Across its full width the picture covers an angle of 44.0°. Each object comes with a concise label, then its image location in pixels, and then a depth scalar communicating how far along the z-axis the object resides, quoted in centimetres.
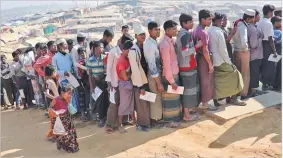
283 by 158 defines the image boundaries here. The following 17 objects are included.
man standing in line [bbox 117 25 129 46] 595
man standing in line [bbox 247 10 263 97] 625
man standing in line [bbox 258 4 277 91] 653
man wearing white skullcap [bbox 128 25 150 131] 512
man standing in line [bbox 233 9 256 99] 599
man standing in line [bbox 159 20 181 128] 519
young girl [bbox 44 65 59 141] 518
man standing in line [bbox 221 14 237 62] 603
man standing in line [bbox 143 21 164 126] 509
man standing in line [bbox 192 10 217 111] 546
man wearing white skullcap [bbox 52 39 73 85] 629
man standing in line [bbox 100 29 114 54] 587
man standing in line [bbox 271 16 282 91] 684
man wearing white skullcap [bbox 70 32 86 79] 637
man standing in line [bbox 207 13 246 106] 565
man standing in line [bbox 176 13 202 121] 531
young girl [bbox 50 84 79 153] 496
